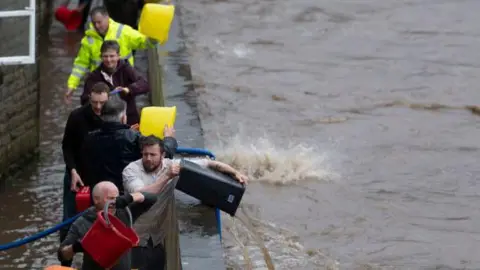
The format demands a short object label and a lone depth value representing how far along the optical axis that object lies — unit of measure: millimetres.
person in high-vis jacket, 20578
